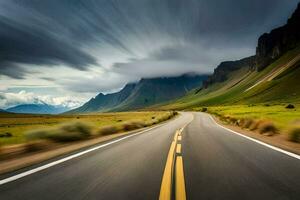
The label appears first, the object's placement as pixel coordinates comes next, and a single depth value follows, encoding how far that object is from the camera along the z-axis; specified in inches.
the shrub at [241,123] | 607.6
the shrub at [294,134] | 284.5
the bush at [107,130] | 436.2
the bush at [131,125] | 569.9
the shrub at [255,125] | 464.4
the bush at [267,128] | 389.0
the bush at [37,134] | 277.5
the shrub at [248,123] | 531.4
